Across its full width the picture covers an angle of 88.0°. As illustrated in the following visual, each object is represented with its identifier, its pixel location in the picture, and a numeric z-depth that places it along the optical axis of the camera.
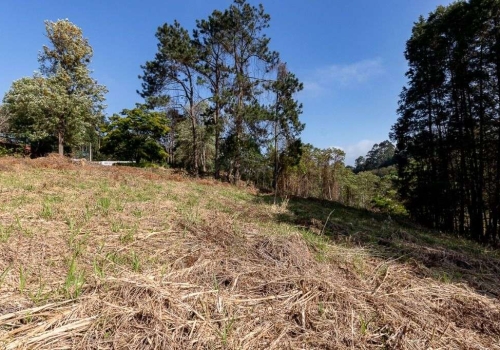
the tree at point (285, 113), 15.39
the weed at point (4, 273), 1.82
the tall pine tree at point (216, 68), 14.52
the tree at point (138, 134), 23.95
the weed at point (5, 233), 2.52
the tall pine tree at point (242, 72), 14.58
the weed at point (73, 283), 1.72
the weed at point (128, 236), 2.87
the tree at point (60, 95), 15.11
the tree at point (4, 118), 17.23
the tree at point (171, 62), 13.70
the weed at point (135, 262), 2.21
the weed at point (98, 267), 2.01
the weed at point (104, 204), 3.95
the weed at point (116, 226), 3.13
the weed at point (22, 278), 1.76
